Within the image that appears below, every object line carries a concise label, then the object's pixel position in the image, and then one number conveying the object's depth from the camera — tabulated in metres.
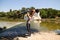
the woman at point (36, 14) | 2.28
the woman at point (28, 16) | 2.22
